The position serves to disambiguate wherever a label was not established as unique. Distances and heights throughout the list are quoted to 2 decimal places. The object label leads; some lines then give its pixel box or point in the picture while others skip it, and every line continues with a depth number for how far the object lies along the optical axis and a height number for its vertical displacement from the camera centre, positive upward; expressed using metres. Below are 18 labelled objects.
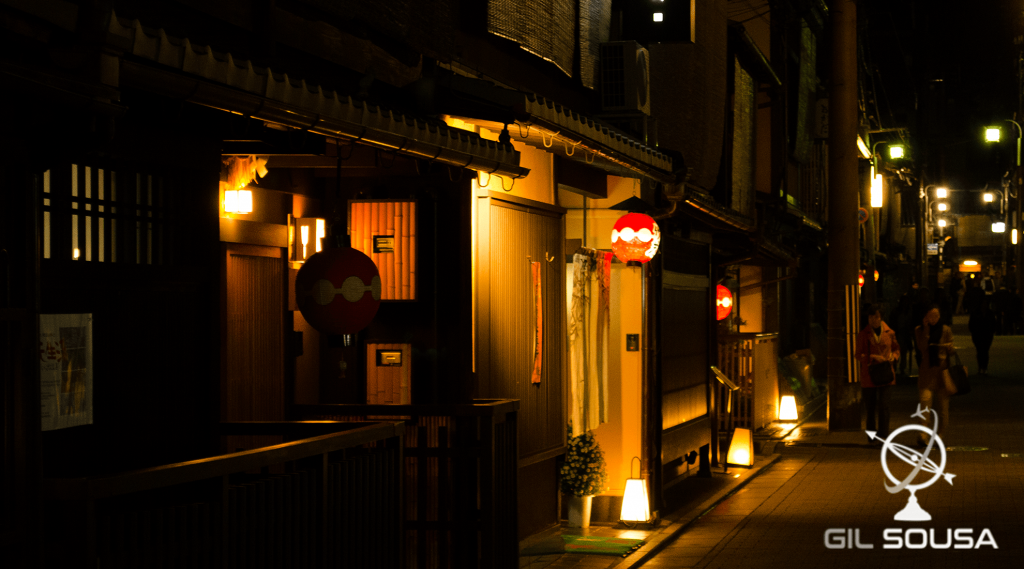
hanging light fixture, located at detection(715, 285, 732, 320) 21.23 +0.25
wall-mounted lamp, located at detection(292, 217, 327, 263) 10.35 +0.76
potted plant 13.05 -1.85
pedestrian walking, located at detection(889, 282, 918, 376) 32.41 -0.21
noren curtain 13.07 -0.26
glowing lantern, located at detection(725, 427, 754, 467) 17.86 -2.11
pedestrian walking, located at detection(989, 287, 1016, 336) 46.09 +0.07
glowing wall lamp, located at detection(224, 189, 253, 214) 9.55 +1.00
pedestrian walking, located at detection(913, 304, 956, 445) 18.58 -0.75
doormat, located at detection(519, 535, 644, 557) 11.61 -2.39
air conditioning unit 13.65 +2.89
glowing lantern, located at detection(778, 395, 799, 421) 23.73 -1.96
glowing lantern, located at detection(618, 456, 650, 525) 12.98 -2.13
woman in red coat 20.22 -0.67
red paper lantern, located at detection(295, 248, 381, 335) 8.26 +0.22
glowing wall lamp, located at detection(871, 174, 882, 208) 38.87 +4.10
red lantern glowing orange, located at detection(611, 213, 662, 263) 12.91 +0.90
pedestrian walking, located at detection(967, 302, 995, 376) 31.36 -0.53
